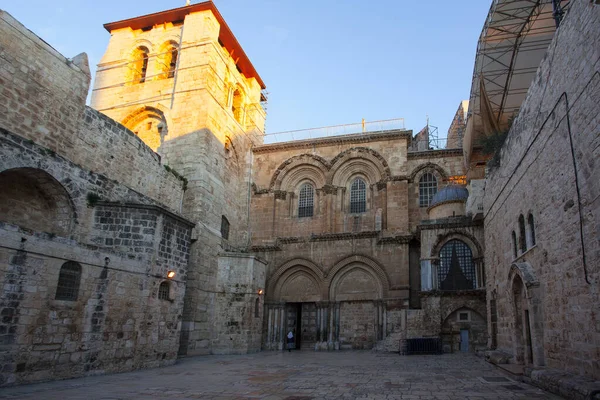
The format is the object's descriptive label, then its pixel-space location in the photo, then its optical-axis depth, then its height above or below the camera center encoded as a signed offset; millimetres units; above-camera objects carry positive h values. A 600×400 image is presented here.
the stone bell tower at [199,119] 19344 +9336
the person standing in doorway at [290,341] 20495 -1066
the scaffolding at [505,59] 15984 +10095
